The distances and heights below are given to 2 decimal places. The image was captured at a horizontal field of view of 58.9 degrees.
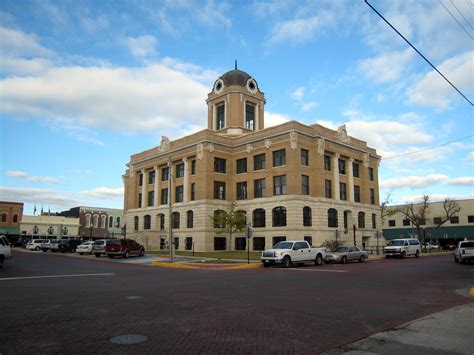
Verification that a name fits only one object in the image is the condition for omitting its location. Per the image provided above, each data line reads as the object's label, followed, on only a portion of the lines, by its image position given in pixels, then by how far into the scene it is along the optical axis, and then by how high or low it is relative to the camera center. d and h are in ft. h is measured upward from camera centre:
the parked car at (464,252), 103.91 -2.69
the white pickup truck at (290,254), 93.97 -2.95
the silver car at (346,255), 110.63 -3.64
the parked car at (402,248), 136.61 -2.22
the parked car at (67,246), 168.55 -1.76
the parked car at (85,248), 151.12 -2.32
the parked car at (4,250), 80.74 -1.61
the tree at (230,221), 161.38 +7.92
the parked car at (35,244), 194.49 -1.12
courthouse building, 159.94 +25.43
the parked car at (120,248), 126.21 -1.94
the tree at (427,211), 224.90 +19.74
